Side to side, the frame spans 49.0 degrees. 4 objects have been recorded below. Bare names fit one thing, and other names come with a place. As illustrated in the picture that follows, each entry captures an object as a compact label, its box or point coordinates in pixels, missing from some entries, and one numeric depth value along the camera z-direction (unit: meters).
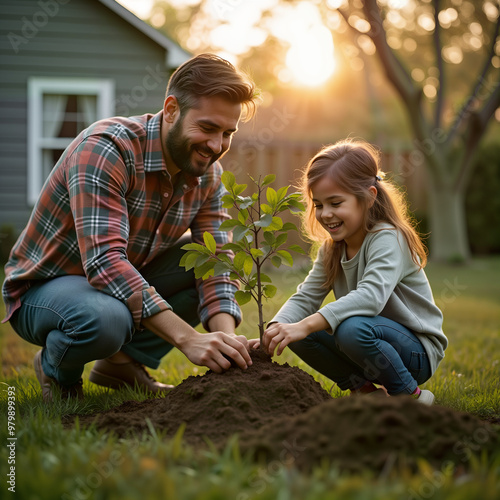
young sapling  2.33
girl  2.43
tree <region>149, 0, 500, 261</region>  10.98
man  2.39
